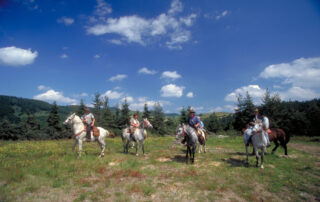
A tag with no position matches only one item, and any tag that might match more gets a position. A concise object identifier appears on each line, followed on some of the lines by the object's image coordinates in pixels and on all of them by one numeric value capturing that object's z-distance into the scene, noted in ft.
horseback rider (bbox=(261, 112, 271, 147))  29.89
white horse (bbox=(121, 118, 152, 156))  40.65
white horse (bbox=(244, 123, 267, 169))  30.46
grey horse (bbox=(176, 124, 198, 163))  32.89
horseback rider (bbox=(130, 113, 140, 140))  40.63
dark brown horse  44.54
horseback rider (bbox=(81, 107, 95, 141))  36.78
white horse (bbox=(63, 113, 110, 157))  35.63
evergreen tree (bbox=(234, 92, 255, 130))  146.55
